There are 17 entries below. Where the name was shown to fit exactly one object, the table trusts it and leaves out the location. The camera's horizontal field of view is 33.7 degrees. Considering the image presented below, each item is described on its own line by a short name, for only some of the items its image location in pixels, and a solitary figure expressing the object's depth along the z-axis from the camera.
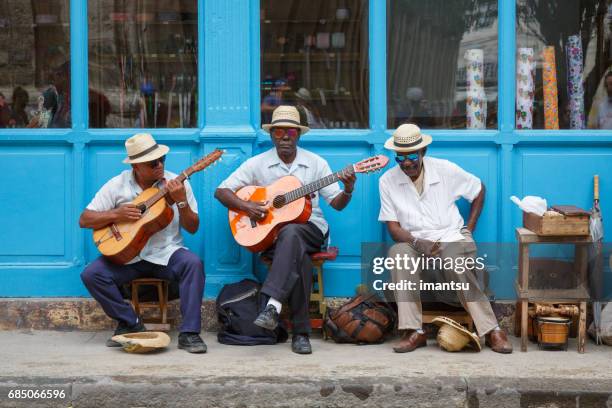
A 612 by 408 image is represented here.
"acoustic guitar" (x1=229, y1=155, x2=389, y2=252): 6.29
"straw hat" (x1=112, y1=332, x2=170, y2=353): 6.05
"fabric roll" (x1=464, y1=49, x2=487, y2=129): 6.98
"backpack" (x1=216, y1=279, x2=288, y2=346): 6.37
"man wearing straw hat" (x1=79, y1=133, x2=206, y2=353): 6.19
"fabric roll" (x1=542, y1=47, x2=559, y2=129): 6.98
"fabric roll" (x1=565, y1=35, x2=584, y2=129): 7.02
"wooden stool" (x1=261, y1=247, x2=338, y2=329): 6.45
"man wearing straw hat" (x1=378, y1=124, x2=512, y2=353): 6.18
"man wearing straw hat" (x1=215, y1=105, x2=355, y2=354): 6.13
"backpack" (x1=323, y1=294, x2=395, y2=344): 6.37
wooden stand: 6.16
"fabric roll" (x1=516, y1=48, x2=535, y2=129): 6.95
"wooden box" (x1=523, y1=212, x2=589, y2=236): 6.11
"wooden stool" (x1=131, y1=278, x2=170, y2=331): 6.46
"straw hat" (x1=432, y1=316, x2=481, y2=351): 6.11
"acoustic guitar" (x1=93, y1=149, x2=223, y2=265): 6.19
